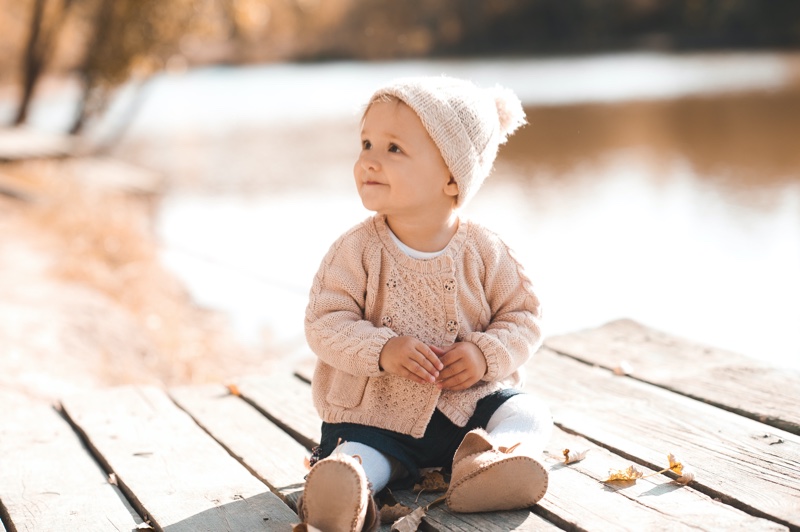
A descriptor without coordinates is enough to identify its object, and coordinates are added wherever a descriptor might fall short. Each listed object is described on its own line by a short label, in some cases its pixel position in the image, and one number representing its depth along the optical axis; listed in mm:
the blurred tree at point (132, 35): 11258
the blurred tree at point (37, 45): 11172
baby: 2066
